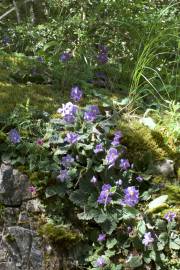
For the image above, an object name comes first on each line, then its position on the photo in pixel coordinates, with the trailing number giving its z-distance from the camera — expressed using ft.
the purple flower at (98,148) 9.75
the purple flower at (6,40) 14.89
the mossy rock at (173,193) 9.90
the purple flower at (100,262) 8.79
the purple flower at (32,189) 9.53
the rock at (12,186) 9.55
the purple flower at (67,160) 9.68
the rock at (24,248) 9.02
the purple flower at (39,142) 9.91
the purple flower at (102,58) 13.88
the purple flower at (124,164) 9.80
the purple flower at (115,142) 9.86
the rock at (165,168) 10.53
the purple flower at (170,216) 9.19
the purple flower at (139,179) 9.76
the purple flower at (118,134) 9.93
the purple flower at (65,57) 12.91
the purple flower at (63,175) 9.52
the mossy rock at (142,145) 10.46
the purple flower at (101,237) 9.09
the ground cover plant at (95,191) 9.09
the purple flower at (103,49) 14.01
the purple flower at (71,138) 9.79
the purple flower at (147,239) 8.81
